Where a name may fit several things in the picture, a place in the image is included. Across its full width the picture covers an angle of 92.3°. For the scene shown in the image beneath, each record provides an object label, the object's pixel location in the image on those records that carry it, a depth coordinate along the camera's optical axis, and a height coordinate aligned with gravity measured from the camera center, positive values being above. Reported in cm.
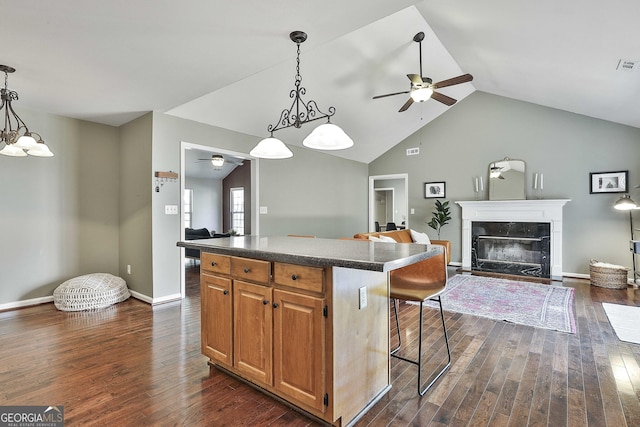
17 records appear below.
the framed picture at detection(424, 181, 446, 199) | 671 +44
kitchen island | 154 -62
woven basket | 454 -101
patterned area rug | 329 -118
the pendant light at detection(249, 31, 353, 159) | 218 +51
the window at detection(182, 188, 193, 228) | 933 +22
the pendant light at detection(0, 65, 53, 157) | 264 +61
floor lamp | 457 +5
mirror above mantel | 579 +57
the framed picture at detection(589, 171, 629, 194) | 498 +44
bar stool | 208 -55
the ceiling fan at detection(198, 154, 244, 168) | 662 +112
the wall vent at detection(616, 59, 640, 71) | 301 +144
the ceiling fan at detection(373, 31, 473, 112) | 357 +148
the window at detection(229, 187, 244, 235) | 976 +9
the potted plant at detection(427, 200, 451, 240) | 634 -15
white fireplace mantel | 542 -11
